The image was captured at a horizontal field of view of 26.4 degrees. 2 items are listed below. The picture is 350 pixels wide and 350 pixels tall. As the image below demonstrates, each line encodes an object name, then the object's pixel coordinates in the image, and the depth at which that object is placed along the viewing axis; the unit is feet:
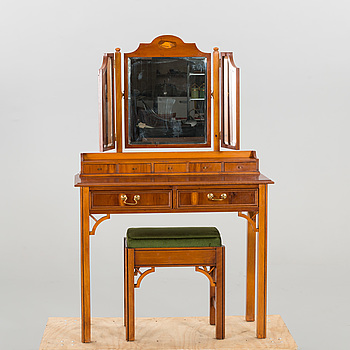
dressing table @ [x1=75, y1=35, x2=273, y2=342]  14.87
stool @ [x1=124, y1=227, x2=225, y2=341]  15.19
